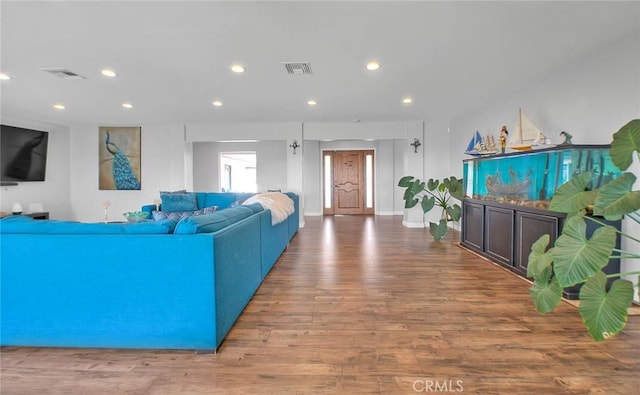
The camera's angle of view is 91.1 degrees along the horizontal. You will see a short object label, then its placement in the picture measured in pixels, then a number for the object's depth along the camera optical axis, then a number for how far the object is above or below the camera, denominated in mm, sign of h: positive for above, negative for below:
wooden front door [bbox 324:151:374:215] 9523 +286
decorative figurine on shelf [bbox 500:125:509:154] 4040 +706
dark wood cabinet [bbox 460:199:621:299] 2803 -408
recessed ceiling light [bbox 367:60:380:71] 3344 +1391
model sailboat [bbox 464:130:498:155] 4375 +686
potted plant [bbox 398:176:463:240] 5035 -77
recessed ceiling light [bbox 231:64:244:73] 3430 +1401
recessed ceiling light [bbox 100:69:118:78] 3591 +1405
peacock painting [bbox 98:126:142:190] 7074 +794
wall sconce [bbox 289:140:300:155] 6844 +1055
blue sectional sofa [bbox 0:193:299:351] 1840 -548
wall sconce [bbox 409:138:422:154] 6785 +1071
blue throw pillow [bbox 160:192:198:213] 5430 -155
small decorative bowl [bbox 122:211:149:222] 3815 -283
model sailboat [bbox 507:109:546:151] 3453 +653
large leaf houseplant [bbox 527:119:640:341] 1383 -297
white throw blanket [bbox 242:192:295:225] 3714 -140
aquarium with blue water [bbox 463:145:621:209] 2768 +227
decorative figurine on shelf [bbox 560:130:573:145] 3109 +556
